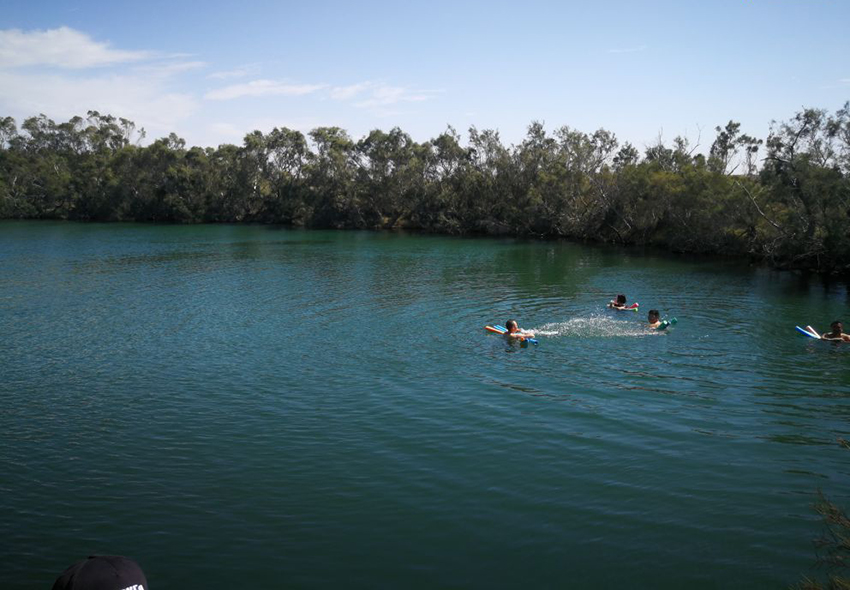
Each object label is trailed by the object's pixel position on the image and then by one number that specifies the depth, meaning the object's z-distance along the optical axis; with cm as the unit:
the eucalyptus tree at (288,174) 11988
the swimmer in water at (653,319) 2855
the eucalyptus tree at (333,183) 11350
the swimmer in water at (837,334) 2555
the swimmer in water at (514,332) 2617
